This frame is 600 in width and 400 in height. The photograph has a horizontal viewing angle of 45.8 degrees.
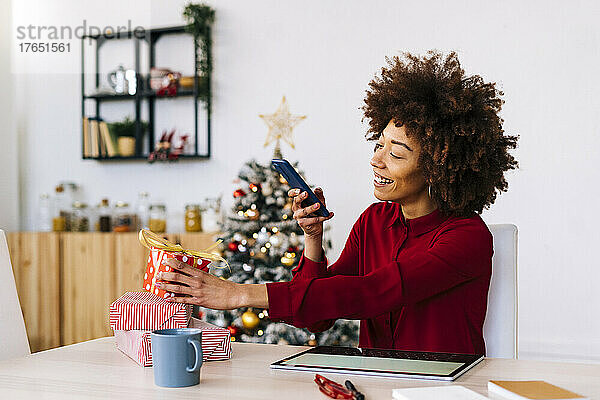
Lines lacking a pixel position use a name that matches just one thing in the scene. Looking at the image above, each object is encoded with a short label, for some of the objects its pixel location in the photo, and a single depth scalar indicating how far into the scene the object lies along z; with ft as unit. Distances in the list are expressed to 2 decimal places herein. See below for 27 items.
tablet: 3.98
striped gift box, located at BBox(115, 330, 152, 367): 4.31
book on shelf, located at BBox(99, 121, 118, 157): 13.91
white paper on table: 3.41
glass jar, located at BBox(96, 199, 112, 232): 13.71
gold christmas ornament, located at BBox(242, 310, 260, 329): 10.41
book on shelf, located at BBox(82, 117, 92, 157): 14.16
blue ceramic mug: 3.76
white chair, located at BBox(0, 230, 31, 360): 5.32
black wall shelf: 13.38
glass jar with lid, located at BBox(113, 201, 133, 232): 13.43
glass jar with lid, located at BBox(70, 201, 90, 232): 13.91
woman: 4.98
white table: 3.67
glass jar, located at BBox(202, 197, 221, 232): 12.89
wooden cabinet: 12.96
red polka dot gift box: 4.38
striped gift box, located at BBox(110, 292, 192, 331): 4.41
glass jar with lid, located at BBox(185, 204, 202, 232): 13.02
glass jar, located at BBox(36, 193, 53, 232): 14.28
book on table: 3.39
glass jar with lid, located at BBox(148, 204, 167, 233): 13.44
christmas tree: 10.43
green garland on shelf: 13.25
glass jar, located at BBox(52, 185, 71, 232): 13.97
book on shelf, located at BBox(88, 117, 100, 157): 14.01
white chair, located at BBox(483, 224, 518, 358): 5.31
